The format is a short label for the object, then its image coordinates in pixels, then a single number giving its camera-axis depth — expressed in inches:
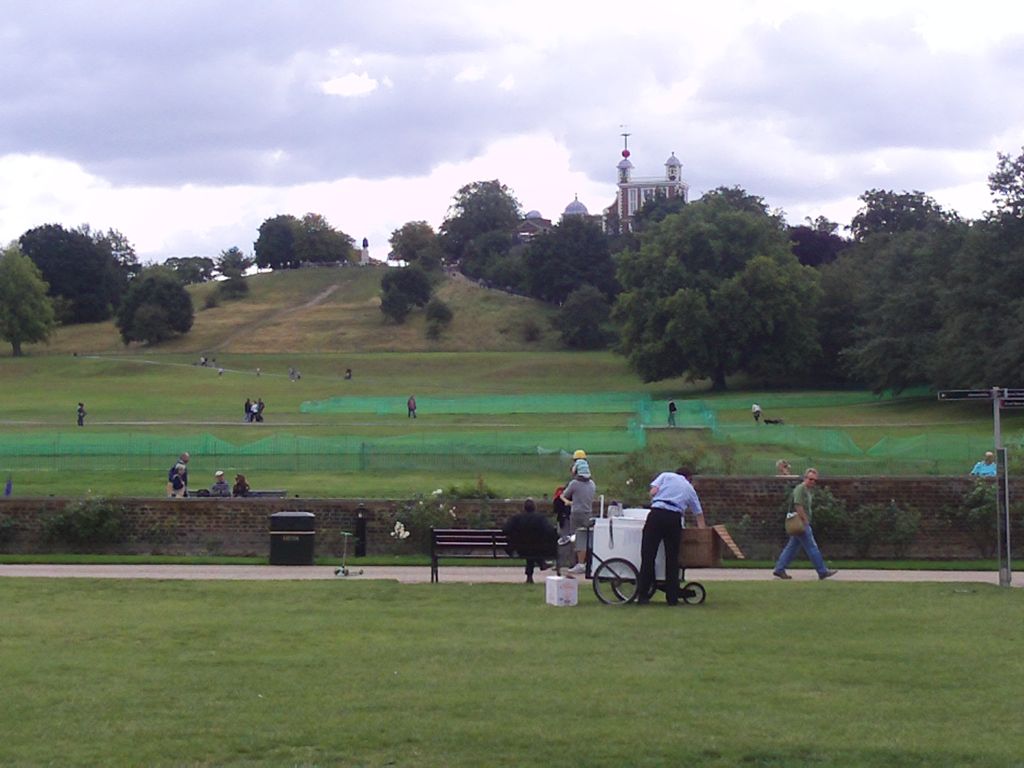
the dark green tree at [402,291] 5246.1
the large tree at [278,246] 7224.4
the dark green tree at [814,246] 4869.6
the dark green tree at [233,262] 7268.7
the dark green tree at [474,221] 7150.6
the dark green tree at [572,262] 5260.8
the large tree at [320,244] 7140.8
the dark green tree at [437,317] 5029.5
